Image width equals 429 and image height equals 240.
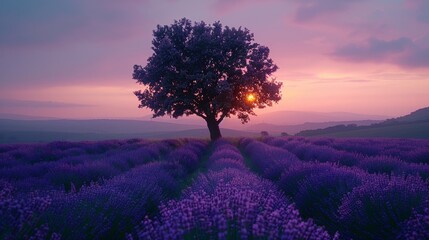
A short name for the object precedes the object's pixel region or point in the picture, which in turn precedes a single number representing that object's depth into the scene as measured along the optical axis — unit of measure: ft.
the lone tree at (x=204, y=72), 64.69
